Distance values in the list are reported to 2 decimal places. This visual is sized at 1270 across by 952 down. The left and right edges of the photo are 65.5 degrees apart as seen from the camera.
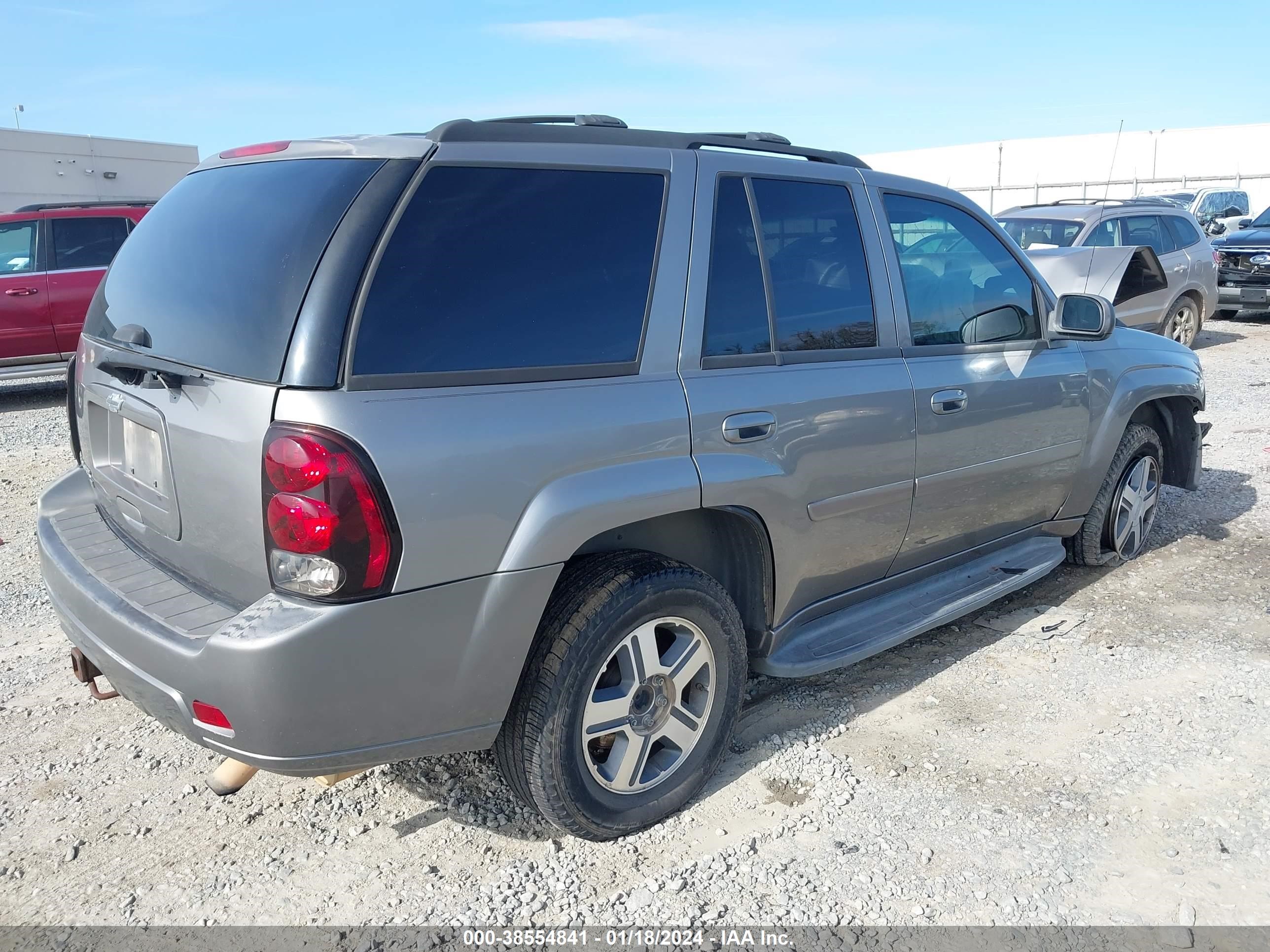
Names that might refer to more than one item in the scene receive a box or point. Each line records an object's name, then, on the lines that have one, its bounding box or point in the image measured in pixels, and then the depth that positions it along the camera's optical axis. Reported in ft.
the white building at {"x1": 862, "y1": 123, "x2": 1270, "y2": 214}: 110.32
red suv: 32.32
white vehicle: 78.38
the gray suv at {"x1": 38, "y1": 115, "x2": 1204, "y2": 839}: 7.42
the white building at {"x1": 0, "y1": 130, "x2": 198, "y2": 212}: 79.41
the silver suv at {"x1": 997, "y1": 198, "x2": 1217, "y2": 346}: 35.01
